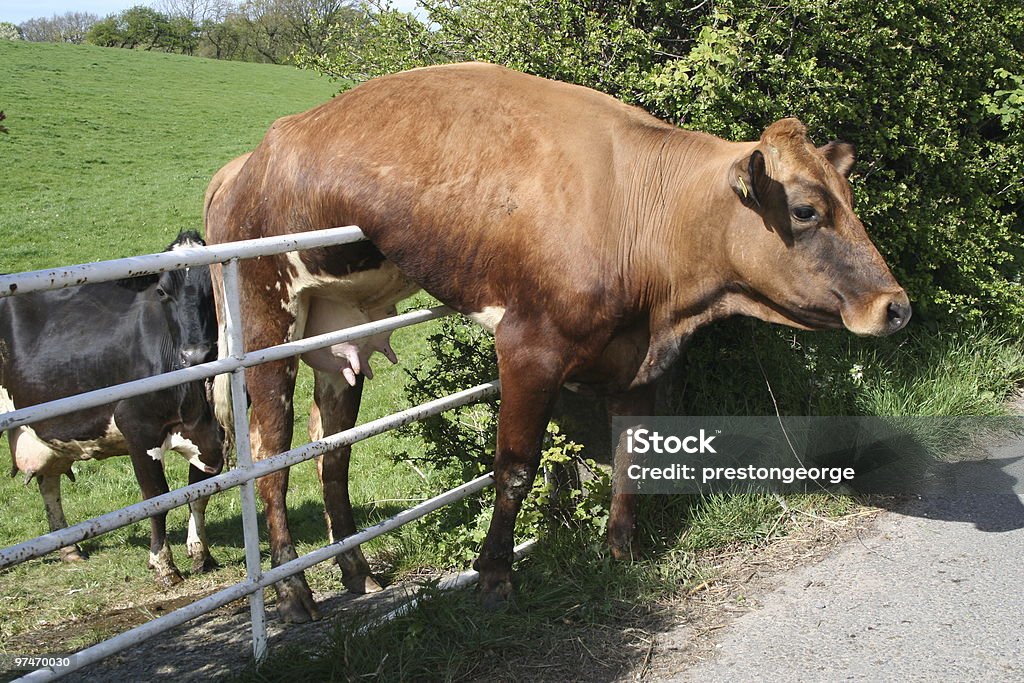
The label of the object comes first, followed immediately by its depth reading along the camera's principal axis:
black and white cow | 6.26
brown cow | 3.96
